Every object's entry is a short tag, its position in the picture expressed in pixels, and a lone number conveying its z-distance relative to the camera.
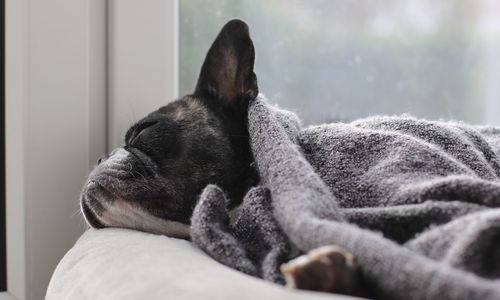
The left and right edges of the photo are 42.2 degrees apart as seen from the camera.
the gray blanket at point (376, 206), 0.59
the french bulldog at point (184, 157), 1.01
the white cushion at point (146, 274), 0.57
